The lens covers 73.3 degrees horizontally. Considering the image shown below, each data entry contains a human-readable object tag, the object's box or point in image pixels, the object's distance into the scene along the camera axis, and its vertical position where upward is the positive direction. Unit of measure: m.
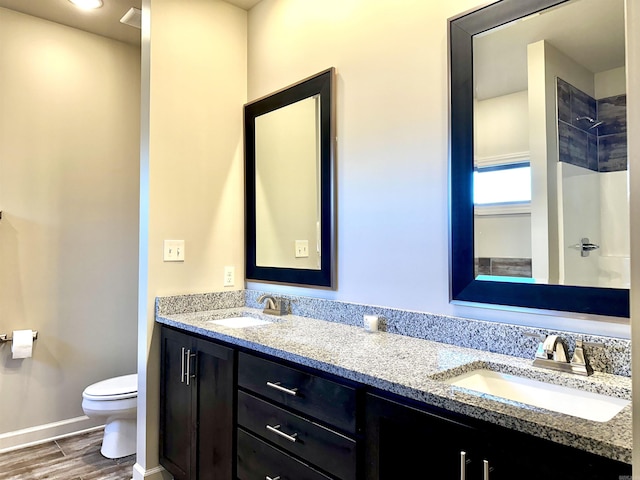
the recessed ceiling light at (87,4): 2.49 +1.45
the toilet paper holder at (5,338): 2.57 -0.52
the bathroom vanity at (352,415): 0.87 -0.43
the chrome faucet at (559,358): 1.21 -0.32
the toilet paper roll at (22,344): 2.55 -0.56
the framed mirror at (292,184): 2.11 +0.35
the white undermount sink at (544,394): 1.10 -0.41
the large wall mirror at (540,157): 1.24 +0.29
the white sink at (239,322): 2.05 -0.36
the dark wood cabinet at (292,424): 1.25 -0.57
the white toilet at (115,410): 2.42 -0.90
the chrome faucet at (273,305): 2.28 -0.30
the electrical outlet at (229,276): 2.53 -0.15
